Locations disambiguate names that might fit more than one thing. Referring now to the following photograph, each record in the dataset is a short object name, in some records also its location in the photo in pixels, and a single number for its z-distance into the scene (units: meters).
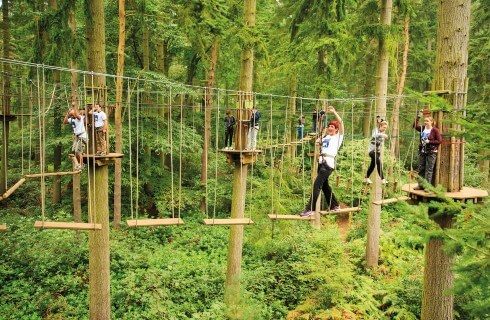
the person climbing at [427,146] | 4.79
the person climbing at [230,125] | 10.02
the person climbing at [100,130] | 6.55
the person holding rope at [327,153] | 6.09
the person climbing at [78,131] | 7.00
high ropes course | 6.90
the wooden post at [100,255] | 6.84
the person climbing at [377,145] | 6.80
